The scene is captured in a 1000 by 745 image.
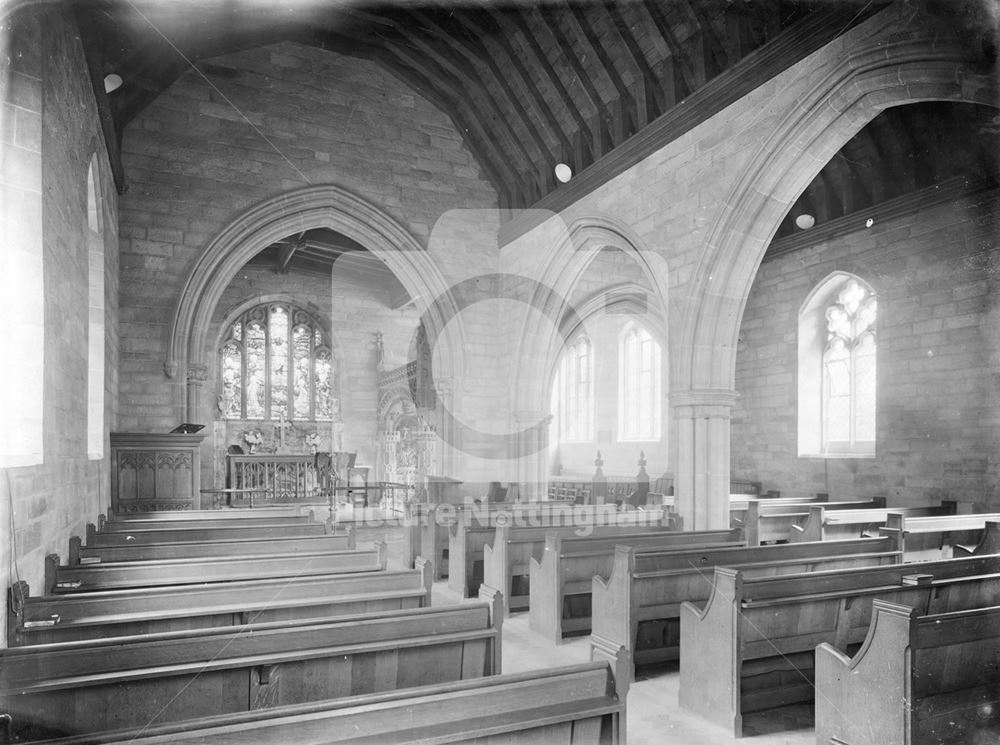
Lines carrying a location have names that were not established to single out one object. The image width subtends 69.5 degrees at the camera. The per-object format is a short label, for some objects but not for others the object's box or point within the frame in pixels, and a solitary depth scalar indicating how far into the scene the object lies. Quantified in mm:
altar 13267
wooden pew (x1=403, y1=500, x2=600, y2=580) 7305
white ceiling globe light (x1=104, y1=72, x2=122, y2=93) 7669
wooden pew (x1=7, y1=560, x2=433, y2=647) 2996
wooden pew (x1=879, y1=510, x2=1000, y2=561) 6043
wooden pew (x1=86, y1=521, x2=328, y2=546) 5137
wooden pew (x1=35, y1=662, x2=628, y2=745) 1763
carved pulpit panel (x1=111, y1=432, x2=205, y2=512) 7727
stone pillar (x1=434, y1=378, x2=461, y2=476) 11484
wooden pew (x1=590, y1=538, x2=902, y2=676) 4301
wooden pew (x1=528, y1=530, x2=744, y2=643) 5059
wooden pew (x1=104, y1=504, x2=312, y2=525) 6270
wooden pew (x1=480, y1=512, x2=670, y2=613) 5793
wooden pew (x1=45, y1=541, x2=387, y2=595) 3889
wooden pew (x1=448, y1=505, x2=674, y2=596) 6453
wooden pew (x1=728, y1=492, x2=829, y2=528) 7868
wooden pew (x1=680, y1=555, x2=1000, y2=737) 3557
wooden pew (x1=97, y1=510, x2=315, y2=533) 5723
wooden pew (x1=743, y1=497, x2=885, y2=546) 7320
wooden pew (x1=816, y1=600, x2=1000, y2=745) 2781
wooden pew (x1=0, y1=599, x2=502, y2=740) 2234
